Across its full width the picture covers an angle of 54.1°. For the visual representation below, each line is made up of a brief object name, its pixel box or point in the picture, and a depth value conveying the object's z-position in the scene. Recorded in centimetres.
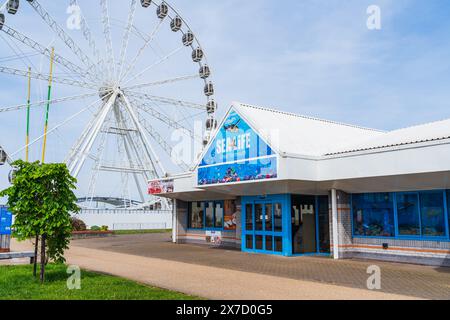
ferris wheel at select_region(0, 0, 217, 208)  3203
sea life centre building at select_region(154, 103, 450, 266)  1466
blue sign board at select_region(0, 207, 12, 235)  1812
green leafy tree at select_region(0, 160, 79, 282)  1113
